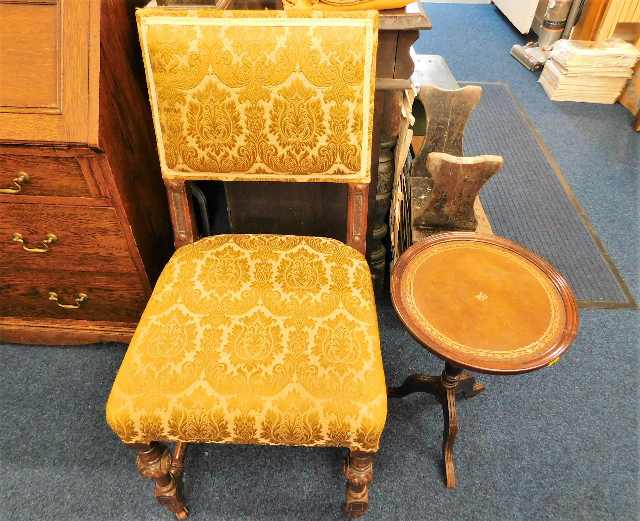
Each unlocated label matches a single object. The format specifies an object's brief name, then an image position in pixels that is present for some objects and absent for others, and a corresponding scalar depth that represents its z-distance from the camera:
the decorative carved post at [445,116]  1.96
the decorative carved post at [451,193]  1.67
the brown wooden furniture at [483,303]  1.17
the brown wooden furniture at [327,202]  1.61
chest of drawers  1.27
